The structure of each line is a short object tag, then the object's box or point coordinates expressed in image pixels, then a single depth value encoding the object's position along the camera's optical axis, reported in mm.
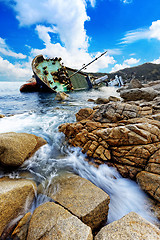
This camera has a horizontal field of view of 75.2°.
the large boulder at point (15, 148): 3456
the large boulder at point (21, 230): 1893
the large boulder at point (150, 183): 2445
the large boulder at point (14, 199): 2029
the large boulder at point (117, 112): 4803
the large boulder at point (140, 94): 9016
